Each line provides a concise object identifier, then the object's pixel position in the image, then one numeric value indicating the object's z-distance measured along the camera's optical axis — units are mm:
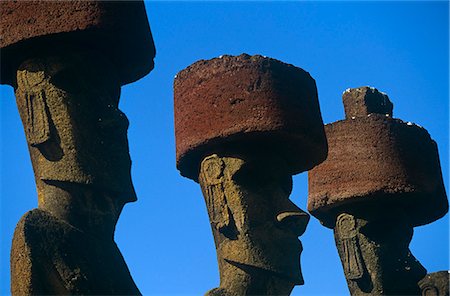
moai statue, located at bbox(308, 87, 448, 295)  17658
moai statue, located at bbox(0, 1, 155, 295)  10989
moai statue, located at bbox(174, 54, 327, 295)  13676
